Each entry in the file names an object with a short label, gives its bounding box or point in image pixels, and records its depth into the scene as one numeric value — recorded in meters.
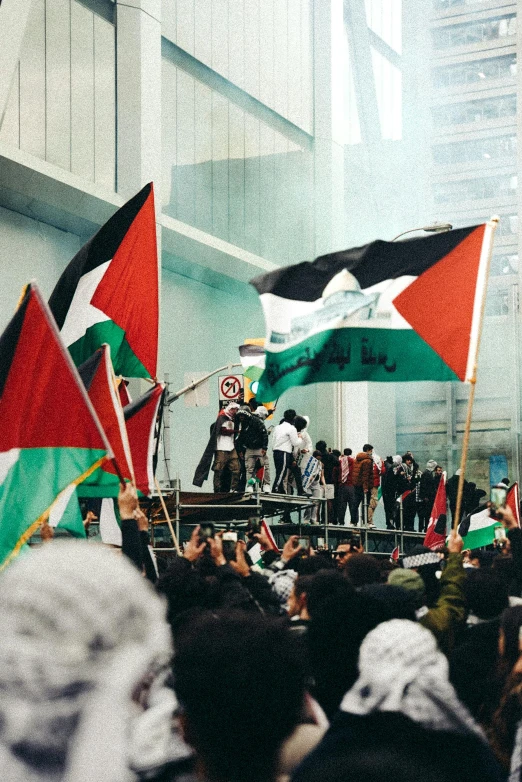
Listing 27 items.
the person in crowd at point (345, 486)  19.91
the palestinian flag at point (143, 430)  8.73
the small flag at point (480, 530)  11.66
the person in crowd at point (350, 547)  9.52
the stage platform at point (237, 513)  14.87
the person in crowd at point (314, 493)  18.19
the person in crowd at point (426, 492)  21.92
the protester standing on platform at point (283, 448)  17.73
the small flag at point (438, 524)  13.70
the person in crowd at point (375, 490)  20.17
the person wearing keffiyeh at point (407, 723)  2.66
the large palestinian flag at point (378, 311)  7.30
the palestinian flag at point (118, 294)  8.54
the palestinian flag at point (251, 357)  15.77
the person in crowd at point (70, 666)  2.26
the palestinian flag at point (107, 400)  7.58
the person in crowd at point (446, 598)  5.02
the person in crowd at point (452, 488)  21.03
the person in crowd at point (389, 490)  22.20
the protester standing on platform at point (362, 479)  20.05
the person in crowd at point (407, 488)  22.16
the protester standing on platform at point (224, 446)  16.55
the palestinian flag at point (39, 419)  6.57
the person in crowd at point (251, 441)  16.62
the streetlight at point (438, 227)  18.23
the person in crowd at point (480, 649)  4.44
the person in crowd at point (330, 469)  19.88
